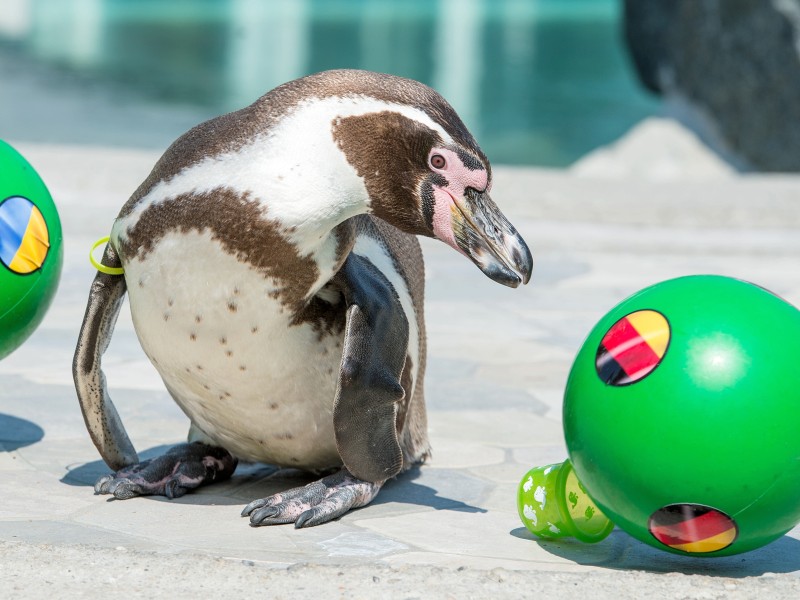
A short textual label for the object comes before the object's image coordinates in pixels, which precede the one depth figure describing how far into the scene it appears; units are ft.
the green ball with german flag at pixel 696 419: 19.43
